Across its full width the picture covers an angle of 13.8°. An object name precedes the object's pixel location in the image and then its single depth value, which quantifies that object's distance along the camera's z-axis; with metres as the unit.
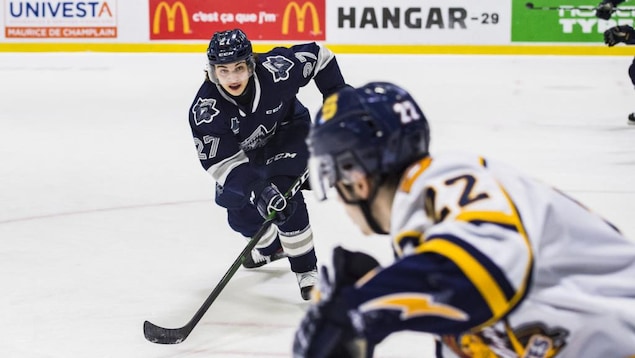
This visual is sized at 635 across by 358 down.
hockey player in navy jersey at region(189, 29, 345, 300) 13.98
